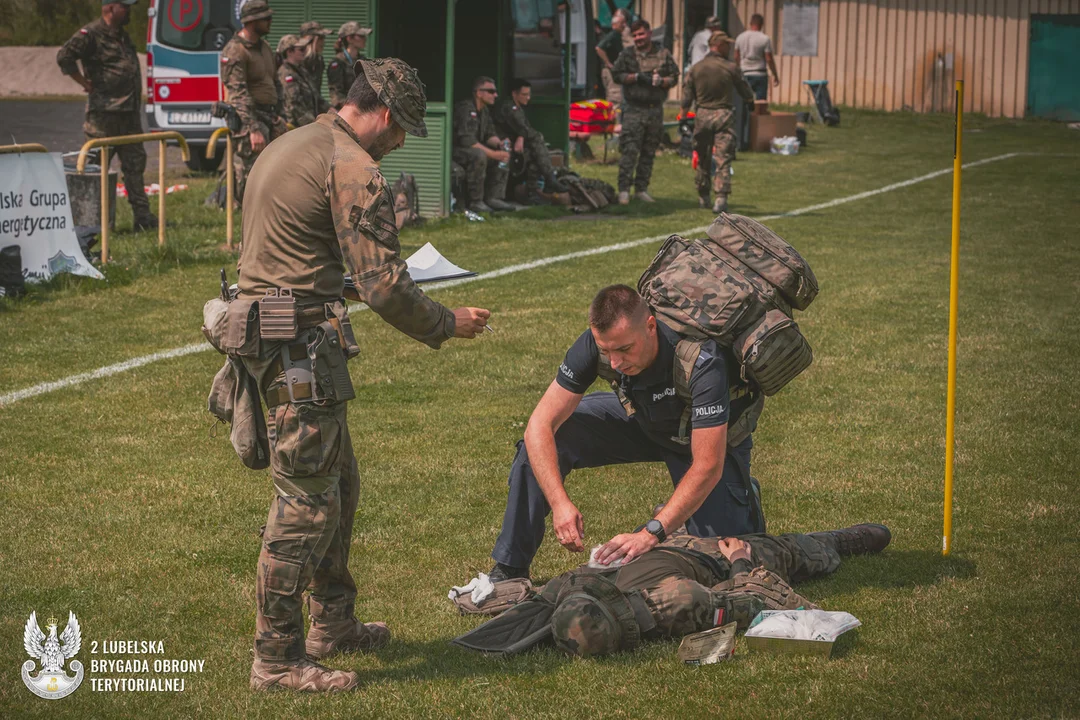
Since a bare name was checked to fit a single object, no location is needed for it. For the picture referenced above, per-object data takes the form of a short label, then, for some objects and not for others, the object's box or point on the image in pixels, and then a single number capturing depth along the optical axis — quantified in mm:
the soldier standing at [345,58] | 15445
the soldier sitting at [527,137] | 17422
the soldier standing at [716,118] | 17219
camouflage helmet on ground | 4938
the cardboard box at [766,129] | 25734
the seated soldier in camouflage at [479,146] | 16297
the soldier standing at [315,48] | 15469
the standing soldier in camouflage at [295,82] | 15406
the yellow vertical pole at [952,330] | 5793
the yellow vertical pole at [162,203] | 12533
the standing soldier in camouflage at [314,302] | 4480
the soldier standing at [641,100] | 17859
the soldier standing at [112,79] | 14133
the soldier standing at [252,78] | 13992
